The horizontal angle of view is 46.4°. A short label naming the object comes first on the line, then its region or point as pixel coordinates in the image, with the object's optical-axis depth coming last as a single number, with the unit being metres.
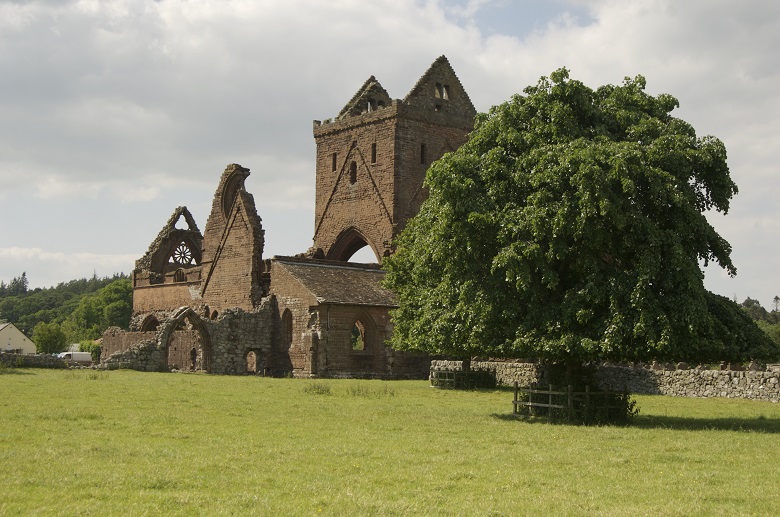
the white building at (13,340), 101.44
